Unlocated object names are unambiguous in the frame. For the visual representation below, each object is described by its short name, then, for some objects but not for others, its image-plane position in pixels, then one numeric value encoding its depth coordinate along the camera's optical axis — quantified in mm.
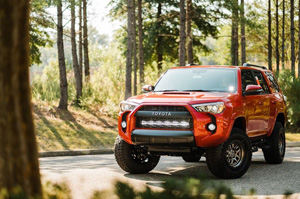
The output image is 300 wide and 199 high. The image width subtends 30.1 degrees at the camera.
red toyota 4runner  9438
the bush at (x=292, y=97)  23055
